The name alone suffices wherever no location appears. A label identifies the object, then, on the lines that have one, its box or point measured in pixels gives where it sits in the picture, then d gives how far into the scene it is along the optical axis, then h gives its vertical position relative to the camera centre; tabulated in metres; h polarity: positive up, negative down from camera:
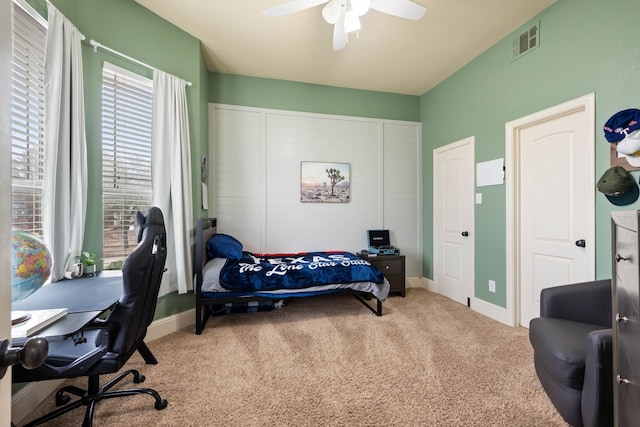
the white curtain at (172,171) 2.49 +0.40
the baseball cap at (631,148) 1.73 +0.41
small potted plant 1.92 -0.36
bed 2.61 -0.66
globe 1.09 -0.21
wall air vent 2.47 +1.61
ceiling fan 1.85 +1.46
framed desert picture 3.81 +0.43
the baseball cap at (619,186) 1.82 +0.17
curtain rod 2.07 +1.32
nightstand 3.66 -0.78
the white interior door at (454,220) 3.29 -0.11
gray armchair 1.24 -0.73
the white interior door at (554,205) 2.19 +0.05
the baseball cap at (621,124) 1.79 +0.59
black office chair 1.27 -0.62
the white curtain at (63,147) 1.74 +0.45
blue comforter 2.64 -0.63
